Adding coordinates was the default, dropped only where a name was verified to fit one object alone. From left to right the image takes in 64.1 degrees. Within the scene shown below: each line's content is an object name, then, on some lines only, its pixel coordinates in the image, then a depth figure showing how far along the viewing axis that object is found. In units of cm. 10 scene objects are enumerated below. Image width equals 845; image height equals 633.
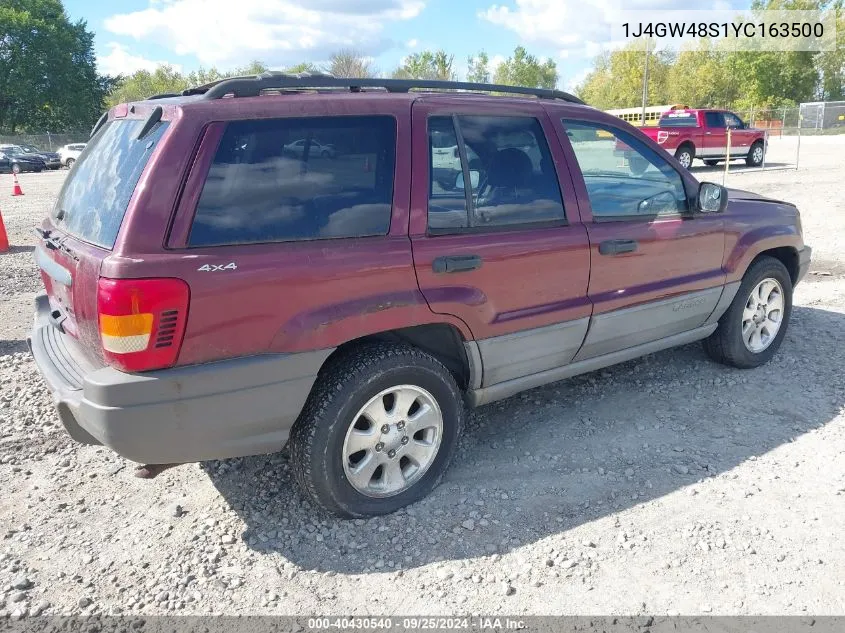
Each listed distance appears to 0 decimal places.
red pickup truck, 2094
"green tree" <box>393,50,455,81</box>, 7106
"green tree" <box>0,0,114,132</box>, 4781
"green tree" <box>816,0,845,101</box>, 6082
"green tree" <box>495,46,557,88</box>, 7706
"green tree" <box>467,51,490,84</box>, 8206
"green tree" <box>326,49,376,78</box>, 5206
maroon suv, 254
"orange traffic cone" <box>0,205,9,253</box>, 933
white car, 3097
